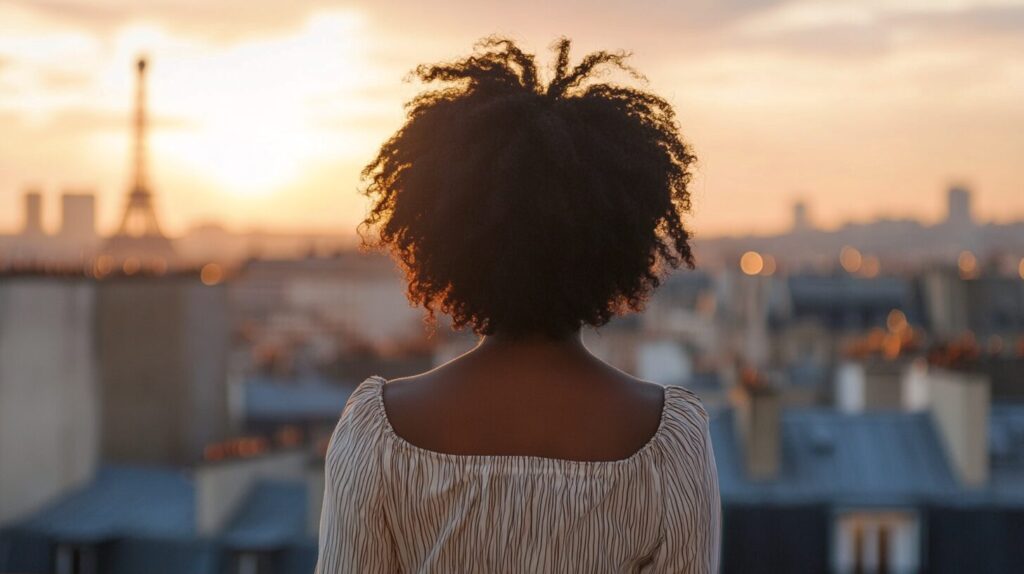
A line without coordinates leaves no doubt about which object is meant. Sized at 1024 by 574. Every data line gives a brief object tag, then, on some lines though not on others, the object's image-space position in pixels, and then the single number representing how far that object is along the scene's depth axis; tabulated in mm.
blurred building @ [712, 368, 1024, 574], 15680
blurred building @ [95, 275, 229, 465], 18703
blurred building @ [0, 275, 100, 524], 16438
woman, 2482
